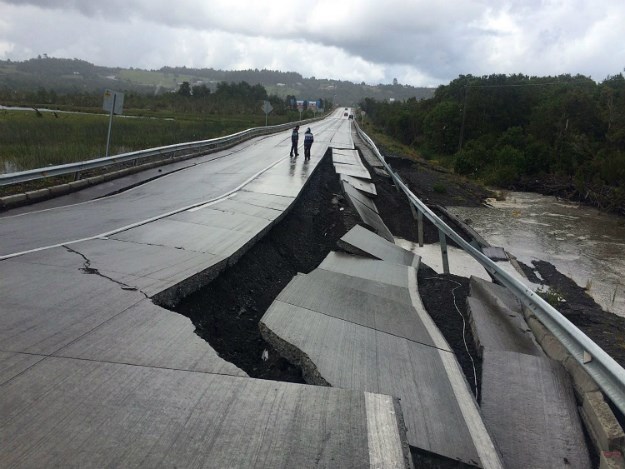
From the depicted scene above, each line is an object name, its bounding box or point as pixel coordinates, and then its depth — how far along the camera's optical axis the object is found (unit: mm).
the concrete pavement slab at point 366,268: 7975
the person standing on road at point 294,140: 25188
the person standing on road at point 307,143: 23748
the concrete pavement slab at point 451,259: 12278
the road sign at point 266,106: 41647
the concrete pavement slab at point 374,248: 9328
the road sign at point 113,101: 16078
